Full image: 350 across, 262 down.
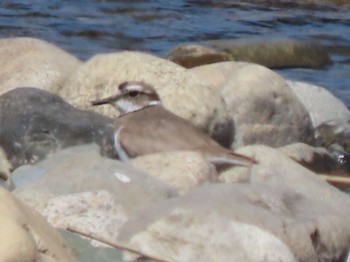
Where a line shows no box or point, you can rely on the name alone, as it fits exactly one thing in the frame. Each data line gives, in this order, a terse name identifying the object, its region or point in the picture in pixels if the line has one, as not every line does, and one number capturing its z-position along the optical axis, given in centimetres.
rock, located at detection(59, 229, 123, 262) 983
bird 1278
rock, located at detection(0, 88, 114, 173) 1272
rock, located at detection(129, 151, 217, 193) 1119
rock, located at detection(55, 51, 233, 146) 1413
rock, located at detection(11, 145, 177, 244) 1023
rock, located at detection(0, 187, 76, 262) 810
